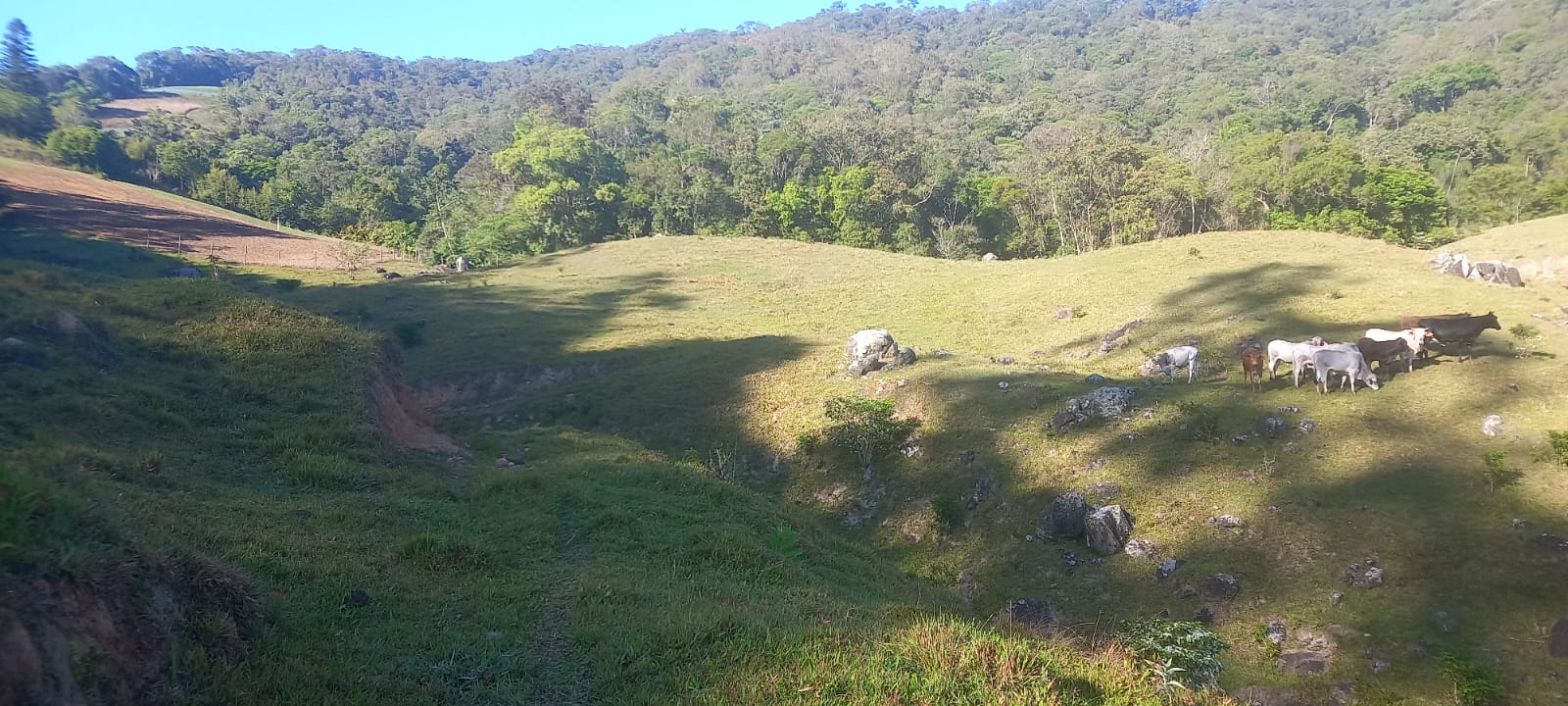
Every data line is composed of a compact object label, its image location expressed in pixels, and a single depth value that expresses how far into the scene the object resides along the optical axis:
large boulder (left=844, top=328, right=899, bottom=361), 24.16
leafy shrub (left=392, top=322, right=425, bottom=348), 32.91
